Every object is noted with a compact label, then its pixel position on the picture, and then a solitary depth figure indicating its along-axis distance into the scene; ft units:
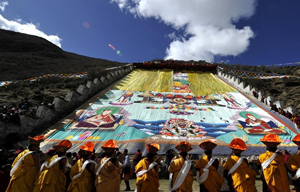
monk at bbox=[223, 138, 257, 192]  9.89
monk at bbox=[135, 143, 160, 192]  10.37
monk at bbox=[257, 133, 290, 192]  10.00
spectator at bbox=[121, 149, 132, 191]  12.00
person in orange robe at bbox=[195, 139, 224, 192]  10.44
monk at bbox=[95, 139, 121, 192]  9.91
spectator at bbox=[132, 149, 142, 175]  17.30
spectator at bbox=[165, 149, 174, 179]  19.19
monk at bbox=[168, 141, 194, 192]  10.18
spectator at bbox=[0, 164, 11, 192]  11.48
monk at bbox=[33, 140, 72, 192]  10.00
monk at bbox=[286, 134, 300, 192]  10.25
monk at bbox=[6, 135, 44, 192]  10.45
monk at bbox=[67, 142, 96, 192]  10.00
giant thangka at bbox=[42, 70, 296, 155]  23.93
